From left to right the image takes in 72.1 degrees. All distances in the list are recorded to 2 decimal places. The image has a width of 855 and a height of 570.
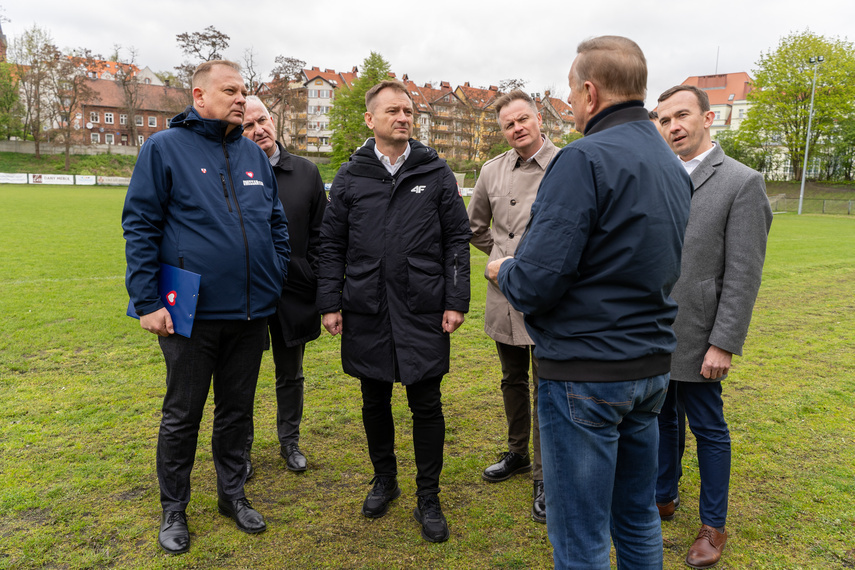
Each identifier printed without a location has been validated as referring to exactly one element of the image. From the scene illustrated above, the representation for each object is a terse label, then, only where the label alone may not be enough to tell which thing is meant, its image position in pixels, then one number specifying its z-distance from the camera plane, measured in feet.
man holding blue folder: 10.11
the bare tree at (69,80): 200.44
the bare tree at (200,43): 189.16
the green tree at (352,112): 188.24
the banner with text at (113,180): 159.53
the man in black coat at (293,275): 13.65
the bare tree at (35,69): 198.70
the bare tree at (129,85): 215.10
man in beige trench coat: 12.51
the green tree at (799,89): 173.78
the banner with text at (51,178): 147.11
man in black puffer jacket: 11.01
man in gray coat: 9.85
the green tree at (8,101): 207.21
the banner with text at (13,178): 142.64
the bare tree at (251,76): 204.14
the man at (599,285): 6.41
